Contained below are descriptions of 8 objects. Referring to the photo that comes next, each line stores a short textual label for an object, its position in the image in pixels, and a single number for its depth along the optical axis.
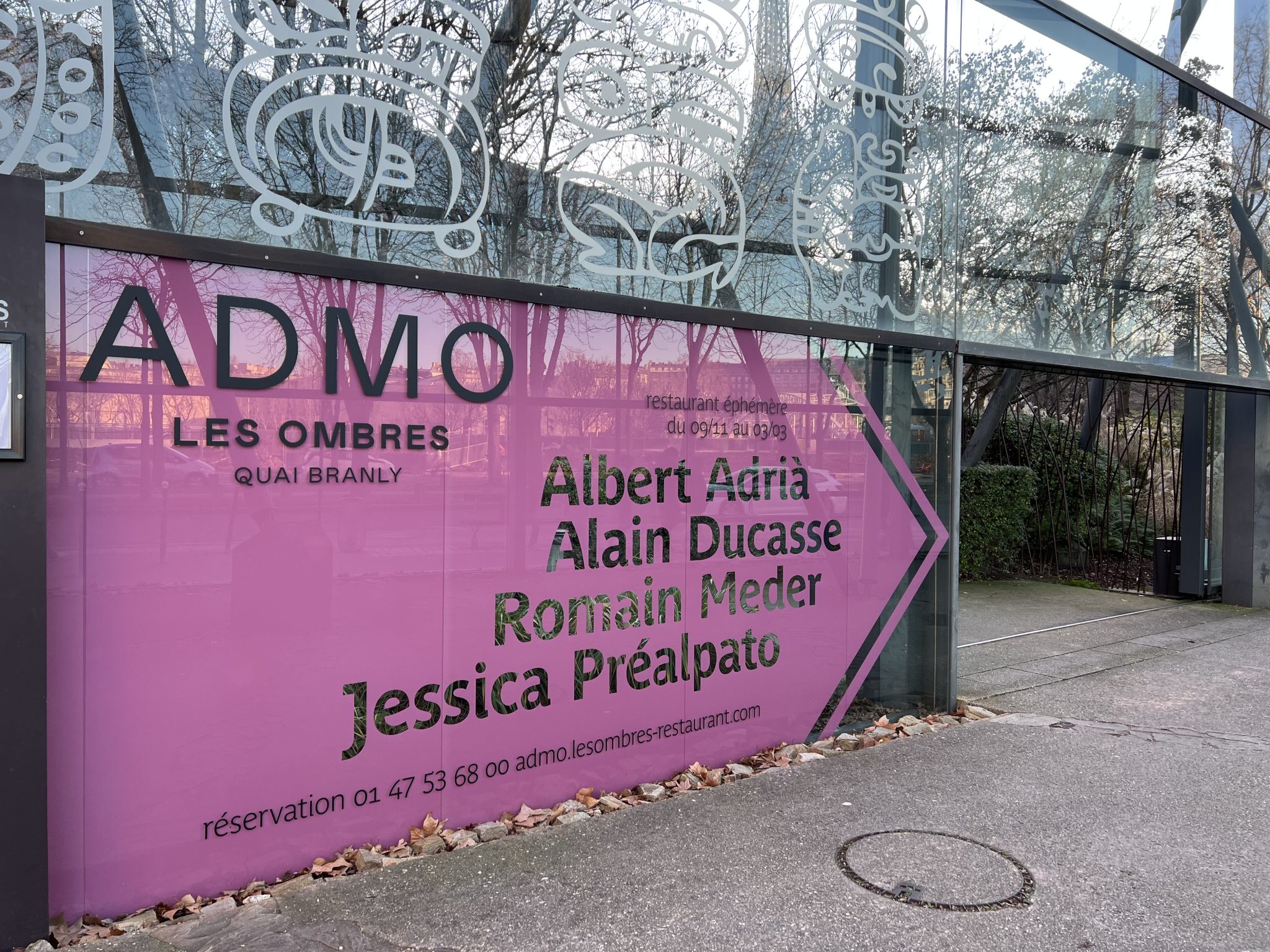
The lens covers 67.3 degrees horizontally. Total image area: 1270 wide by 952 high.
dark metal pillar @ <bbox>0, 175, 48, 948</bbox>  3.10
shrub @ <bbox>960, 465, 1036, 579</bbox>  13.29
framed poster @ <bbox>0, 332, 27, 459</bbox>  3.09
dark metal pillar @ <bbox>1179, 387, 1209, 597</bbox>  11.87
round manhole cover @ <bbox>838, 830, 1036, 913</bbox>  3.74
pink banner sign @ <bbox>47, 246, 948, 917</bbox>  3.42
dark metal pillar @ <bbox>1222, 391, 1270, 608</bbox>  11.23
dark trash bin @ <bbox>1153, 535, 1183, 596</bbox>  12.20
